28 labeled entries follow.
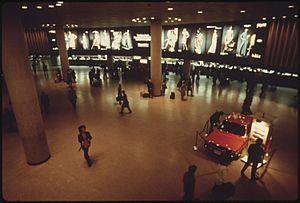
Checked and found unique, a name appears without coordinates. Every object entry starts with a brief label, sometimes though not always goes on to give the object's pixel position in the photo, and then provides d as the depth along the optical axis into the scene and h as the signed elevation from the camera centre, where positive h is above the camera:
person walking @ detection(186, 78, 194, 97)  16.22 -3.45
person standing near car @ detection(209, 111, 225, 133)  9.72 -3.60
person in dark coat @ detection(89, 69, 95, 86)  19.89 -3.01
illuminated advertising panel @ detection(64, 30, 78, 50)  23.73 +0.66
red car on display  7.83 -3.88
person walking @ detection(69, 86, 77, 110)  13.55 -3.53
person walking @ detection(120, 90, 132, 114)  12.58 -3.62
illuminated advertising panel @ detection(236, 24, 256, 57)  13.23 +0.16
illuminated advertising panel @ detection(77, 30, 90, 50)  23.08 +0.51
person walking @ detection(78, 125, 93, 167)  7.53 -3.56
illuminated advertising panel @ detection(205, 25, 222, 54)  15.74 +0.37
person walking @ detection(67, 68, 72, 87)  19.92 -3.28
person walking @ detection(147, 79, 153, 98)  16.27 -3.43
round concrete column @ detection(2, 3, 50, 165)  6.38 -1.41
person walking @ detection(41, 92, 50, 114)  13.04 -3.68
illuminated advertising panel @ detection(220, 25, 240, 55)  14.69 +0.32
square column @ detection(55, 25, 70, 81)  20.61 -0.46
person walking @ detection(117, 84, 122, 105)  14.44 -3.73
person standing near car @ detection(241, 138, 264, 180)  6.62 -3.69
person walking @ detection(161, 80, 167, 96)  16.90 -3.76
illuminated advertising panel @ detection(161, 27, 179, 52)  18.58 +0.45
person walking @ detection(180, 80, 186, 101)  15.21 -3.47
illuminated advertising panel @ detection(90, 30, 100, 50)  22.50 +0.61
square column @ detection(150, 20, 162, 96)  15.47 -0.95
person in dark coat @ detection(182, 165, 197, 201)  5.41 -3.81
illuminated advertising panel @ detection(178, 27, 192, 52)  17.72 +0.43
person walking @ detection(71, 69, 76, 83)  21.19 -3.39
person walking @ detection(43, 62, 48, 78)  27.27 -3.45
